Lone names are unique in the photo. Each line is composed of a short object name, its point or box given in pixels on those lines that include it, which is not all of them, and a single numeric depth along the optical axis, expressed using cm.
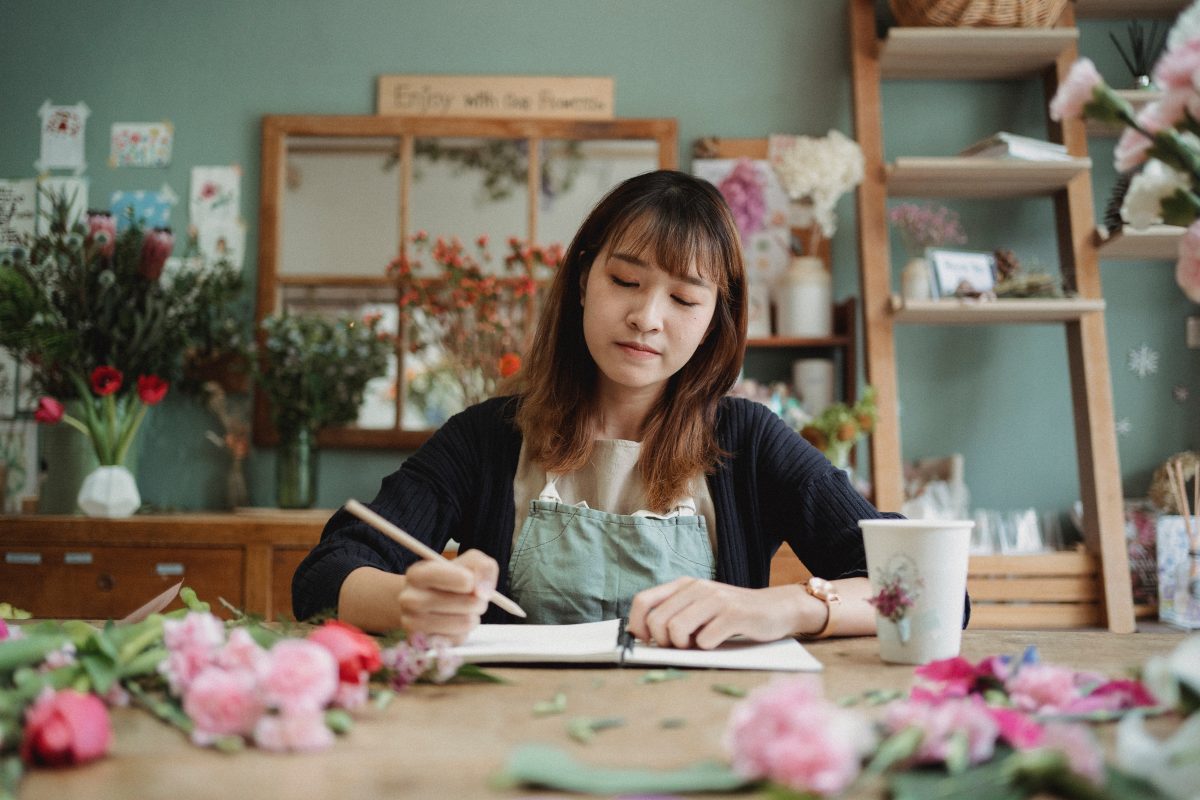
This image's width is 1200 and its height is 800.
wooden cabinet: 246
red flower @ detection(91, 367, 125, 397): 257
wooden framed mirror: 300
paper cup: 87
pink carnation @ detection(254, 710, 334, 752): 58
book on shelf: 262
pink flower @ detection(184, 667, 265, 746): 59
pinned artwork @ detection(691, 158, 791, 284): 291
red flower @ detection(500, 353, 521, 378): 255
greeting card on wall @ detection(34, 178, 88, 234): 304
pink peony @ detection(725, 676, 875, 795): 46
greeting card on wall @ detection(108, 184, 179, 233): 304
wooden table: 52
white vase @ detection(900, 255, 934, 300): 270
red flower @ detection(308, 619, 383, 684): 70
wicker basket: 269
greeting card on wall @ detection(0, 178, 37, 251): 309
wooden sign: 302
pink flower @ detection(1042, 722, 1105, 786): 48
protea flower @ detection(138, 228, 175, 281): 259
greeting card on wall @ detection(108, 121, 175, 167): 307
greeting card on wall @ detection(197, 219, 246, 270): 303
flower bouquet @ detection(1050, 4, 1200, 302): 72
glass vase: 276
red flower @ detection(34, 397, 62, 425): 254
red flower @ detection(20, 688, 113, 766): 55
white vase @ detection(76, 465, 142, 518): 255
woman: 137
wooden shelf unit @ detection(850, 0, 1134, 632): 261
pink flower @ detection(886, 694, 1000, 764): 53
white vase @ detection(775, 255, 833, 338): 282
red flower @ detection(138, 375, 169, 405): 262
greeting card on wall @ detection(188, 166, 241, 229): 304
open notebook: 86
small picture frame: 268
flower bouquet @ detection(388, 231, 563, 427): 276
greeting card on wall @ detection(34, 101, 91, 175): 307
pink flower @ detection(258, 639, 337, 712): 59
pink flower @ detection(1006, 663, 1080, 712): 66
